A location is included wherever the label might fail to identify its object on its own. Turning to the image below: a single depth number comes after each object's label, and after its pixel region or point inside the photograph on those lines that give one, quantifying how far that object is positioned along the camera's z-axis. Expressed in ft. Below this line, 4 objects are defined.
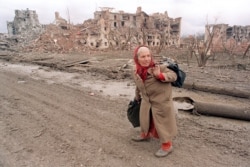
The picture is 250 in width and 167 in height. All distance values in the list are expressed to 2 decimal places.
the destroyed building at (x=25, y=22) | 159.80
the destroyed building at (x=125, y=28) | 110.22
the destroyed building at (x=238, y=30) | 155.63
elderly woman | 8.02
